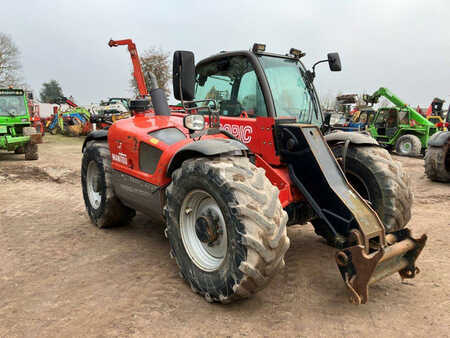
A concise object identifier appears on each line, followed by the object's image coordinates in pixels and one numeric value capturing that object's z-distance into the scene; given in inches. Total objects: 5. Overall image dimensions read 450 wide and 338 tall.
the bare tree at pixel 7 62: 1321.4
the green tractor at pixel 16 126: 447.2
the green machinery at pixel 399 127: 571.2
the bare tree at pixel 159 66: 948.0
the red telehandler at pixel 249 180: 98.1
